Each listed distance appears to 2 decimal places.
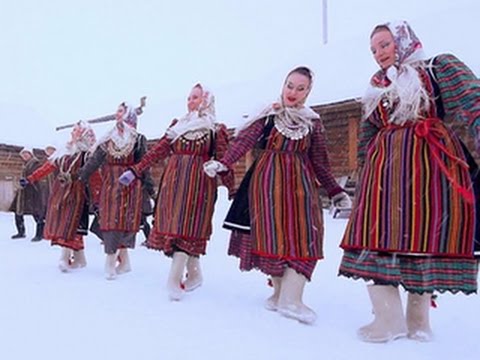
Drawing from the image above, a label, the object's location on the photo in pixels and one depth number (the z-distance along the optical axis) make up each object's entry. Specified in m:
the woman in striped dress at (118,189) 3.60
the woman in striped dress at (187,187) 2.97
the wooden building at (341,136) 9.35
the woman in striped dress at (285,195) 2.49
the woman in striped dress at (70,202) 4.00
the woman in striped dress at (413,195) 1.98
